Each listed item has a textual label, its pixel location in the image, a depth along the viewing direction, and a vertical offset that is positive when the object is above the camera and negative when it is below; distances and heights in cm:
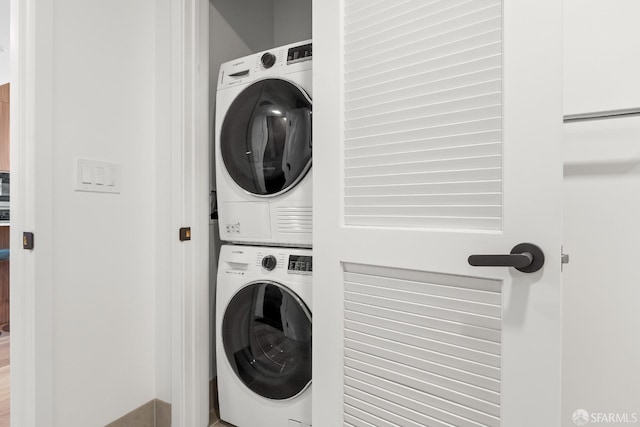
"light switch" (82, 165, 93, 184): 113 +13
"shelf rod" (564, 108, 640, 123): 80 +26
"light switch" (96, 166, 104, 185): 117 +14
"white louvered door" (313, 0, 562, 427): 70 +1
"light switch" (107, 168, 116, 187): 121 +13
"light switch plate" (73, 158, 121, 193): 112 +13
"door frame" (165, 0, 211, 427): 130 +6
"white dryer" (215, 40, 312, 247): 127 +28
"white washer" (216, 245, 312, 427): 123 -52
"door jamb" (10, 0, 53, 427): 100 +1
